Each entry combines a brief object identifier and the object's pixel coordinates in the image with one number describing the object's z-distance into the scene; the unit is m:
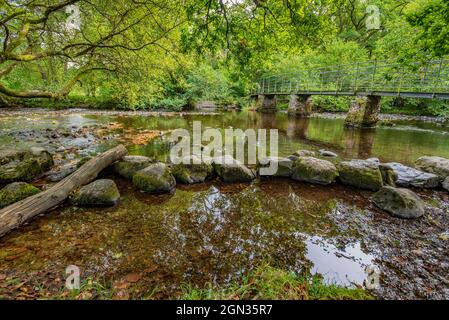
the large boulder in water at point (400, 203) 3.48
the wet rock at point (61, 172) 4.42
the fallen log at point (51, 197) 2.80
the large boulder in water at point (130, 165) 4.72
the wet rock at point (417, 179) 4.70
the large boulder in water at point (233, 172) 4.82
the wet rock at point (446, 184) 4.59
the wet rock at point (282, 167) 5.09
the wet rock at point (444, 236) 3.01
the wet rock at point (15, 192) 3.19
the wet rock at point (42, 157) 4.85
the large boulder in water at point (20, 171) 4.17
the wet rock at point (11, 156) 4.93
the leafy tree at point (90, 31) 4.96
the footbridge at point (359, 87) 10.39
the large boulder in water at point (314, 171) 4.75
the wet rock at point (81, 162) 4.66
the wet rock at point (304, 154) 6.36
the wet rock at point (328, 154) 6.92
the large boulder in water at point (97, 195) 3.51
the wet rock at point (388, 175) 4.65
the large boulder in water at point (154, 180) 4.15
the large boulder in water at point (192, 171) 4.68
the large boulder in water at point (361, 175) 4.46
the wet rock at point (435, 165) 4.93
